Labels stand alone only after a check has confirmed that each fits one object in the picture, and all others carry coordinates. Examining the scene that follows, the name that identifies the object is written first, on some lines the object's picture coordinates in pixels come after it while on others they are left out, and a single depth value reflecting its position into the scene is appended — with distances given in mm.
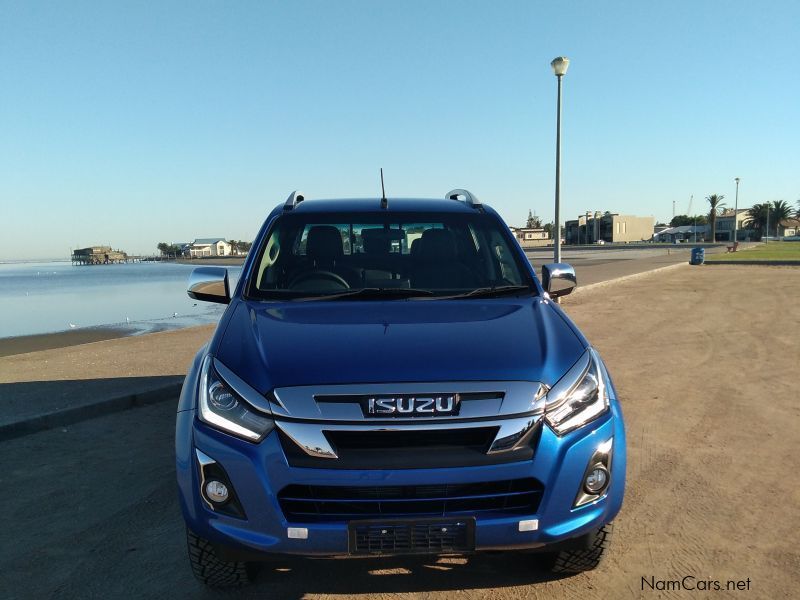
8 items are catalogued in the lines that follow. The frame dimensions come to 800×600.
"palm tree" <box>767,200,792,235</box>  117938
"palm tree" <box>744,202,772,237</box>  117175
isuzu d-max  2355
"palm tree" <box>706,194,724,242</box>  112569
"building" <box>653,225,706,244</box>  140838
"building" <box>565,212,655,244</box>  129500
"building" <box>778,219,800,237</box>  133275
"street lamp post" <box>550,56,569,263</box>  18141
